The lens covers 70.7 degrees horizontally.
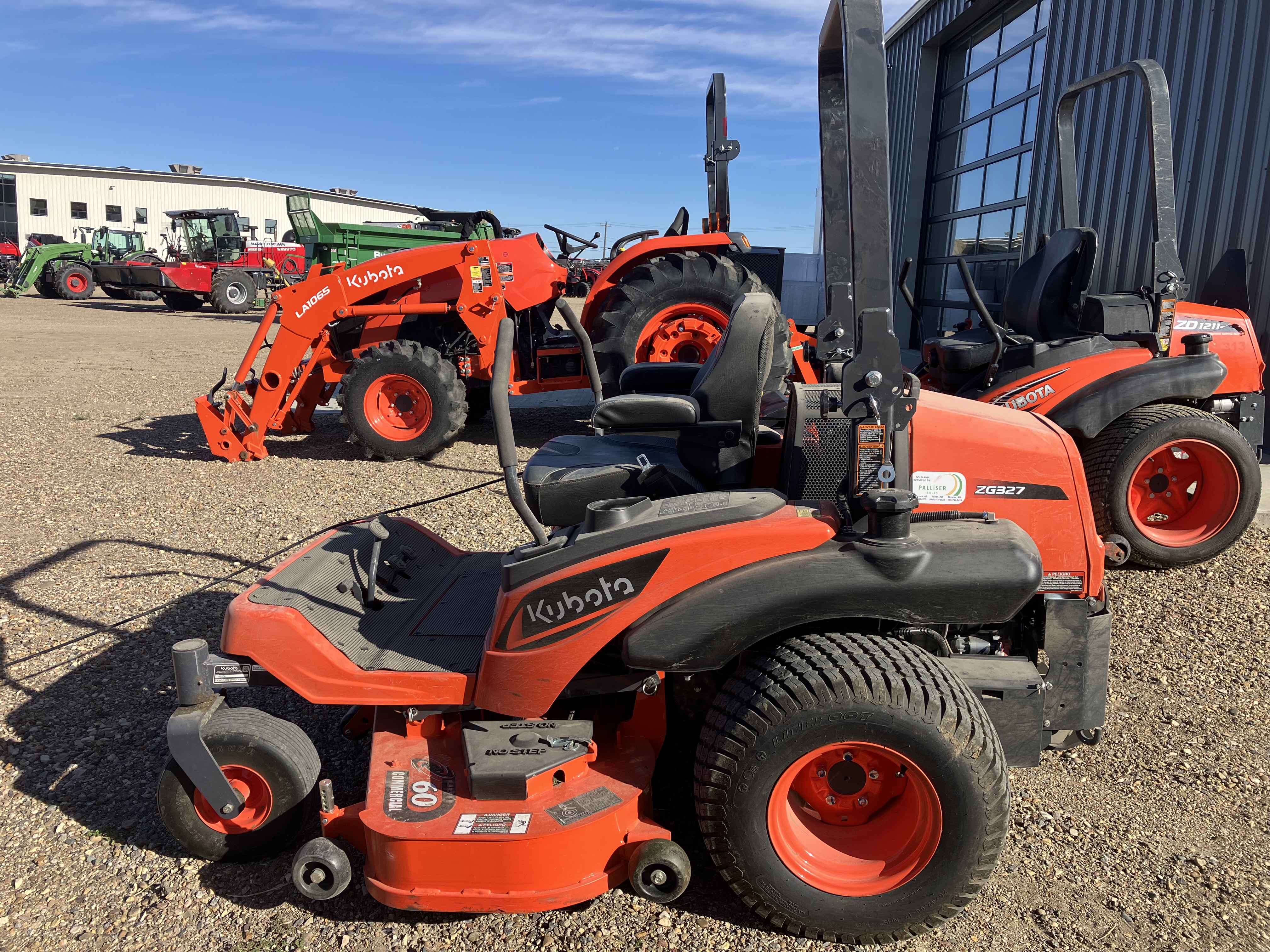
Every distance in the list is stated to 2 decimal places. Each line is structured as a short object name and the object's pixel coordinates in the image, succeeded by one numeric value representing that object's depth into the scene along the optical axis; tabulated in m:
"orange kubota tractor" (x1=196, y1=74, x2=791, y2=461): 6.56
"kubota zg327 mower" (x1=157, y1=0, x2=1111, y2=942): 1.98
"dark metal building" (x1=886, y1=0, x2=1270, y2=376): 6.70
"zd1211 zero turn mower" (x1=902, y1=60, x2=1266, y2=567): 4.16
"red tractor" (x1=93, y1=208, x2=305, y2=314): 21.23
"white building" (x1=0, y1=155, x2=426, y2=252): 43.00
